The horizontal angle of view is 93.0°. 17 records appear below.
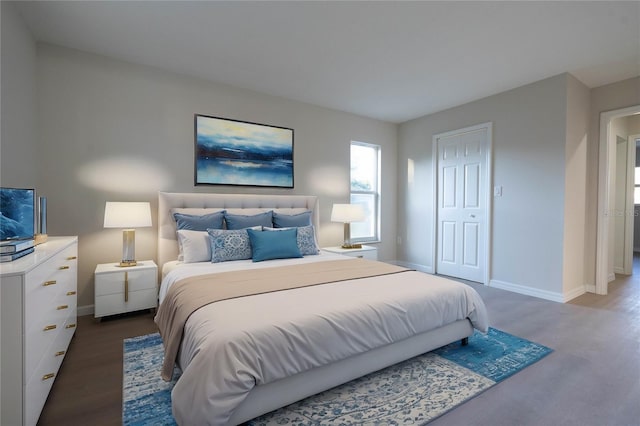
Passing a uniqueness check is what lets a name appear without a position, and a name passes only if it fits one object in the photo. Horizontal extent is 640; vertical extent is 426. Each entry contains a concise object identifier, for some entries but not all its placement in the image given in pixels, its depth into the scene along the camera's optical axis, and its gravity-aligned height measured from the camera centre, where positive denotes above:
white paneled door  4.20 +0.10
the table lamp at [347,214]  4.21 -0.07
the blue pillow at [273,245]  2.97 -0.36
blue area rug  1.57 -1.06
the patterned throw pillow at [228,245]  2.90 -0.36
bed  1.31 -0.65
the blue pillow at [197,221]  3.12 -0.15
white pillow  2.90 -0.37
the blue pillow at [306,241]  3.33 -0.36
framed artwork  3.56 +0.69
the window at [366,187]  5.05 +0.37
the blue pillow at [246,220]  3.28 -0.13
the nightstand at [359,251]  4.11 -0.59
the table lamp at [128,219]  2.81 -0.11
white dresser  1.24 -0.59
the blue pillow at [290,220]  3.55 -0.14
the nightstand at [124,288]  2.76 -0.76
